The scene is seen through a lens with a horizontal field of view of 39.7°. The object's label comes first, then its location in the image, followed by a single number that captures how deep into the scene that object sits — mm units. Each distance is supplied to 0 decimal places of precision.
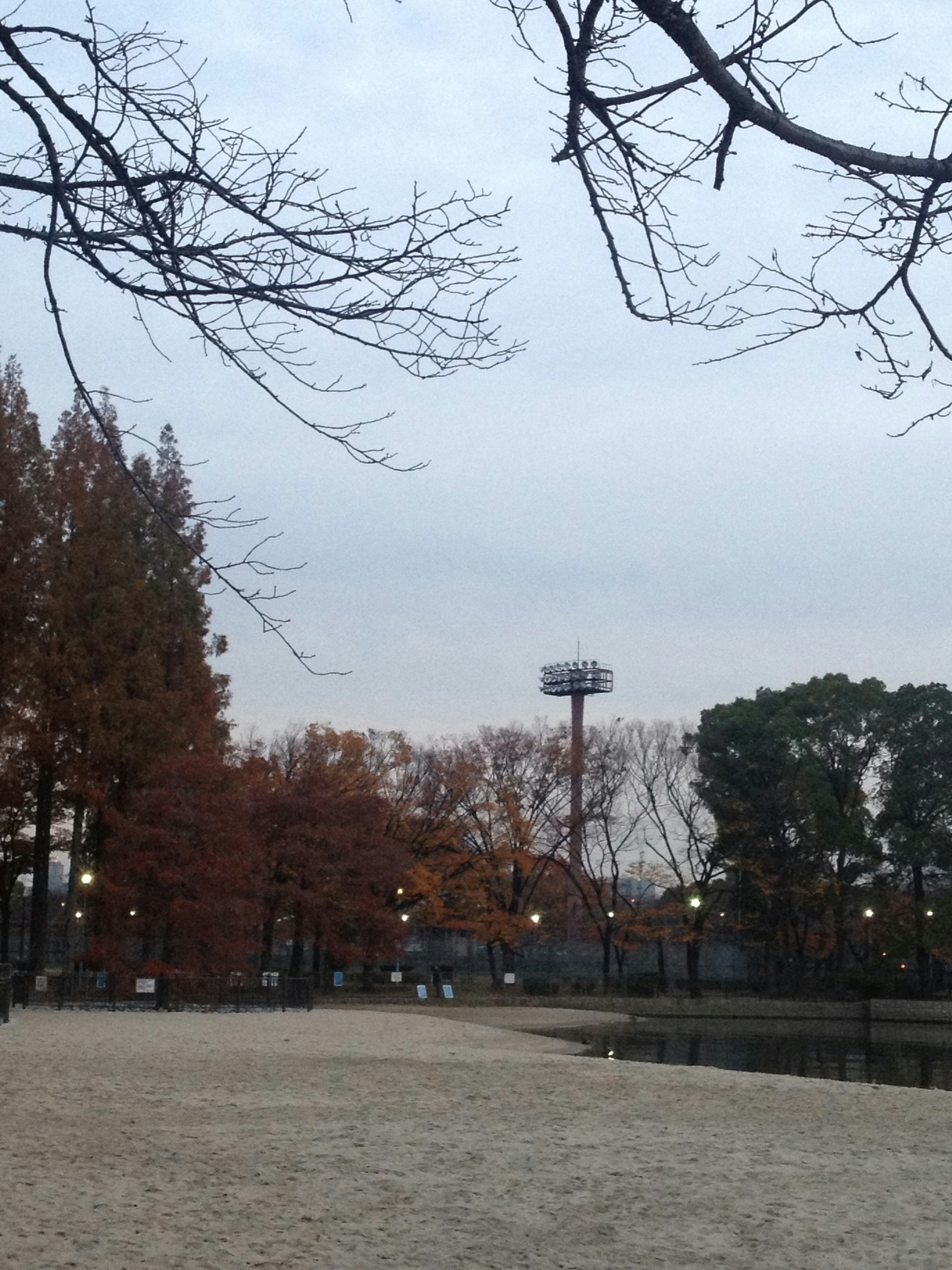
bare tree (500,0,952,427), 3568
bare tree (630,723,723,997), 45000
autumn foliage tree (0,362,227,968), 29109
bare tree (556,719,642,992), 45750
